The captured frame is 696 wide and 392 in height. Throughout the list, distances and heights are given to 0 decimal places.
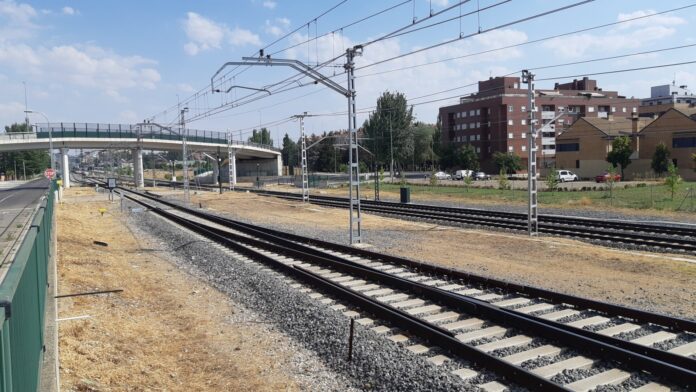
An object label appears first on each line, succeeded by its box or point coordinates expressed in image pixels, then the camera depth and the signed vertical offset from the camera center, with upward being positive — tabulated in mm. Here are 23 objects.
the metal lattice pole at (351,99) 17539 +2473
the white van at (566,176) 71262 -1192
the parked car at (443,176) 89394 -1003
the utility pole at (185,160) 44031 +1454
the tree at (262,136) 171325 +12711
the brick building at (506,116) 99000 +10542
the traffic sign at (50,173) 44312 +564
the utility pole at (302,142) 40372 +2370
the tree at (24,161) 129625 +4871
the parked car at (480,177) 84300 -1240
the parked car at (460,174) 84844 -716
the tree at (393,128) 96062 +7976
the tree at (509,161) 90562 +1268
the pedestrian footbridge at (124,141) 67275 +5200
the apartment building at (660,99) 120519 +17379
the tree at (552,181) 46153 -1217
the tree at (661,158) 66625 +845
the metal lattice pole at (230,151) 69625 +3273
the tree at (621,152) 69875 +1842
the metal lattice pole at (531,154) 20625 +545
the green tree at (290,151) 131038 +6110
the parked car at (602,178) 66938 -1498
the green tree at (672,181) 33750 -1045
